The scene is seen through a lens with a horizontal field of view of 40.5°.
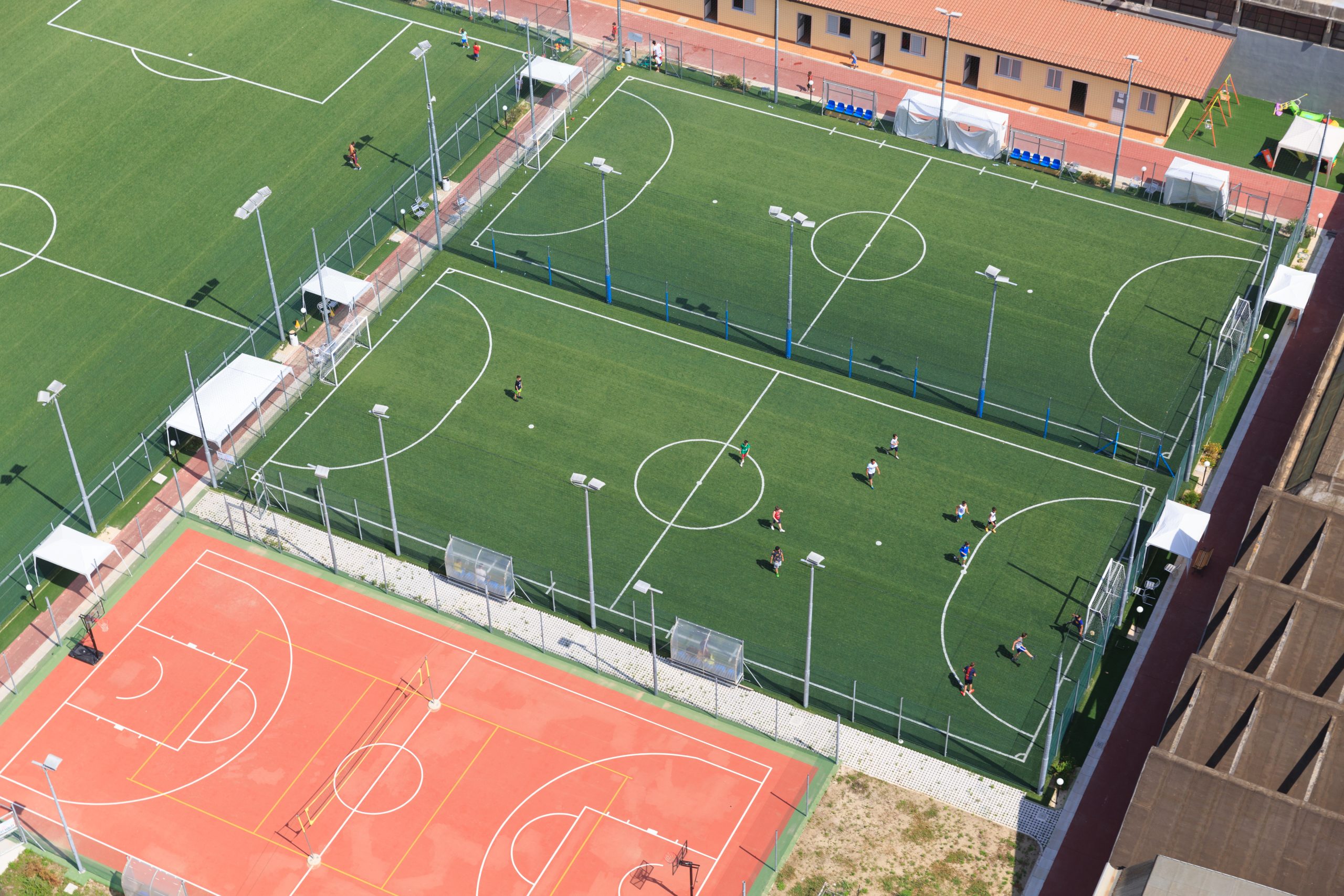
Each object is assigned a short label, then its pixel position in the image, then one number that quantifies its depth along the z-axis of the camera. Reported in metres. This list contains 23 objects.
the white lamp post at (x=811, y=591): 73.69
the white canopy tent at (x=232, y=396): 91.88
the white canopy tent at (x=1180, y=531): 86.69
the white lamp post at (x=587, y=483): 74.81
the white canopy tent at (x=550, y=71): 113.62
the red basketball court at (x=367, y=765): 77.19
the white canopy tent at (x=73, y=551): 85.81
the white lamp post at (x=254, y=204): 88.81
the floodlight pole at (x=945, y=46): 109.94
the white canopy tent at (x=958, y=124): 110.50
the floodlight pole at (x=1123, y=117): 106.49
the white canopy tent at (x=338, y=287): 99.56
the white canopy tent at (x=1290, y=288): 98.81
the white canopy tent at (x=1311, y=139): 108.88
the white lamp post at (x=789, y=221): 89.19
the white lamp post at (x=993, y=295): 86.00
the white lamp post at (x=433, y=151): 103.31
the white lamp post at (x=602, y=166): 92.31
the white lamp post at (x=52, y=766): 71.56
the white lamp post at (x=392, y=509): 86.62
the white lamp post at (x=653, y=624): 78.38
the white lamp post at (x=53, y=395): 81.56
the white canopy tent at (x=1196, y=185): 105.94
